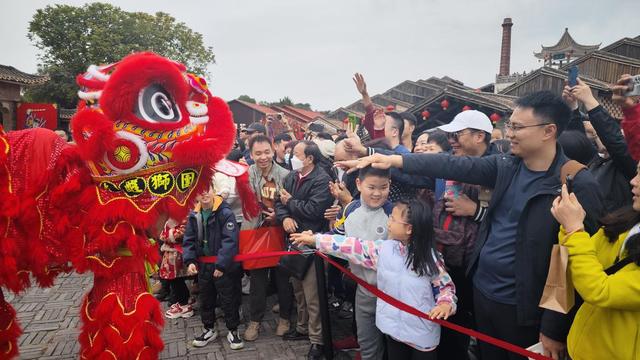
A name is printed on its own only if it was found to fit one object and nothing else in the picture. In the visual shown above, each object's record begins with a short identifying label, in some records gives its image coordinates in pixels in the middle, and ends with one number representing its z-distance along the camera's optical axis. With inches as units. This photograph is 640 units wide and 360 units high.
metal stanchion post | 129.1
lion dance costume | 80.4
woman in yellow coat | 62.3
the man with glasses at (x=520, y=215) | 81.6
